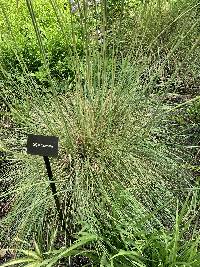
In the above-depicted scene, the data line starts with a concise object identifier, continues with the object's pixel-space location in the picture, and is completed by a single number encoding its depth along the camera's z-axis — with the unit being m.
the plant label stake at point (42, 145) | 1.08
